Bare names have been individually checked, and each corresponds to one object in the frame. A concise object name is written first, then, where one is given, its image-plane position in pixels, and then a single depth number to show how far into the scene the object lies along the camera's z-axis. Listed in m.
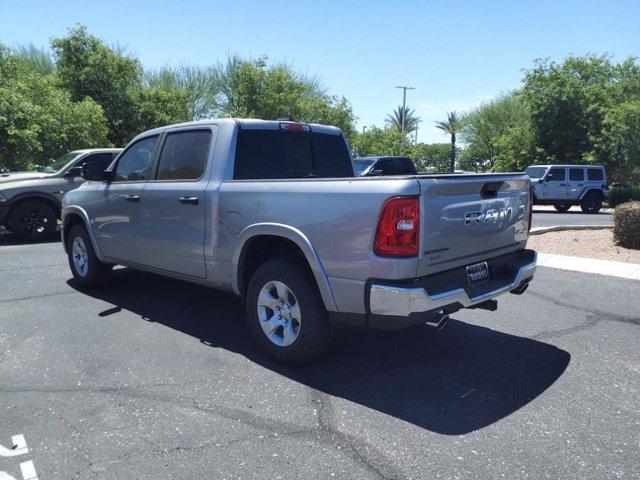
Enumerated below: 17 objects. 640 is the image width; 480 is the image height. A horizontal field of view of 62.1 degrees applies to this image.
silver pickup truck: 3.53
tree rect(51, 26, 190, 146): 21.78
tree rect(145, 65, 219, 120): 32.75
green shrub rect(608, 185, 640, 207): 24.30
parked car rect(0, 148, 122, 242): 10.73
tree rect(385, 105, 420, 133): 71.94
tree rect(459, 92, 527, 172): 47.84
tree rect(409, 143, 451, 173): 66.69
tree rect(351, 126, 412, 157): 46.03
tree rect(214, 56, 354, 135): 27.08
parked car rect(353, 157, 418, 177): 16.27
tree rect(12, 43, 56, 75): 30.69
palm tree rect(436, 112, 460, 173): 54.53
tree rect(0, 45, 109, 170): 12.99
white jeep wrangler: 22.00
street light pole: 63.34
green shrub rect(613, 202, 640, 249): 10.25
